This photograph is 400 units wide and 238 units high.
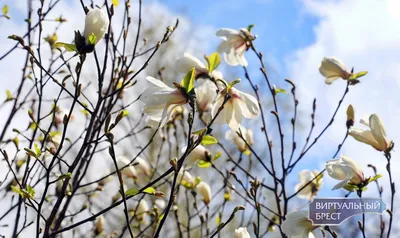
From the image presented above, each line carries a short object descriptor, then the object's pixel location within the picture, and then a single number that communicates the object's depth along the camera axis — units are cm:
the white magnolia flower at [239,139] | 253
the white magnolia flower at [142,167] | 251
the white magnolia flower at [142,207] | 253
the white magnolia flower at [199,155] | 218
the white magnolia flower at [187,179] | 241
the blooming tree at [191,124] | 134
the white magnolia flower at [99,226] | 240
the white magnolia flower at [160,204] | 330
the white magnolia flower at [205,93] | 216
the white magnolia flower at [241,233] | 142
